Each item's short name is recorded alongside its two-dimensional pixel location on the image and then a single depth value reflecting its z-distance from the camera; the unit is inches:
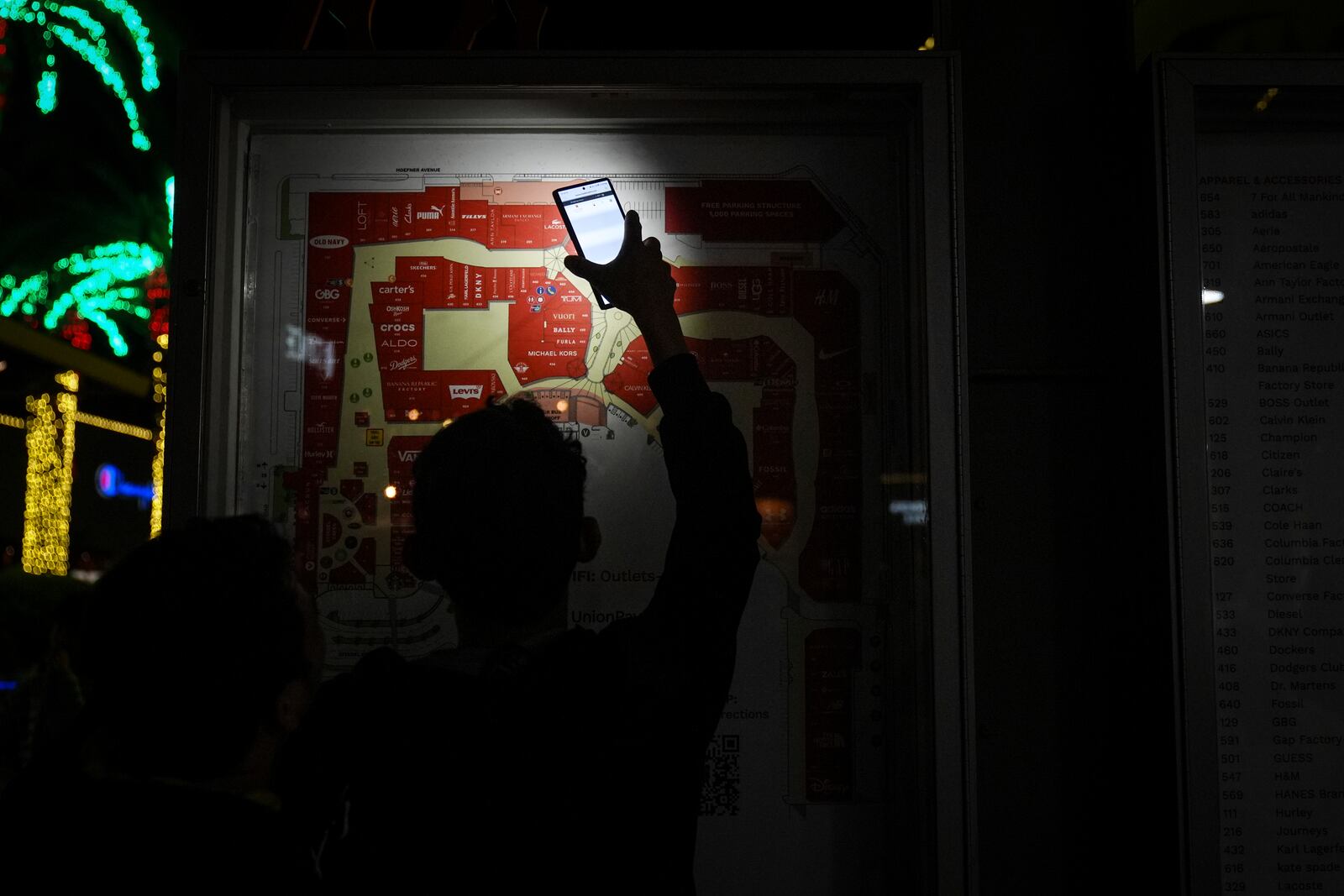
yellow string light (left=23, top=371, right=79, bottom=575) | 214.4
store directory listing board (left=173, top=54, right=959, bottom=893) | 69.2
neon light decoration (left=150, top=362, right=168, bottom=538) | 175.9
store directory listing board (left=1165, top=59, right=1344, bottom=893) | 69.6
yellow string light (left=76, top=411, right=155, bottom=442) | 310.3
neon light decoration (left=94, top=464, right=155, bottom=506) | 331.0
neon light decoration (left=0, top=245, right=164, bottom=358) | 147.5
